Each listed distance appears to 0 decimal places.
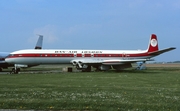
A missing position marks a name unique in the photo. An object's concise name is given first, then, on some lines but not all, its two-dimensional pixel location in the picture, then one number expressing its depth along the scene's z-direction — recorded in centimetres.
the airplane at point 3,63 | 4216
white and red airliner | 3906
